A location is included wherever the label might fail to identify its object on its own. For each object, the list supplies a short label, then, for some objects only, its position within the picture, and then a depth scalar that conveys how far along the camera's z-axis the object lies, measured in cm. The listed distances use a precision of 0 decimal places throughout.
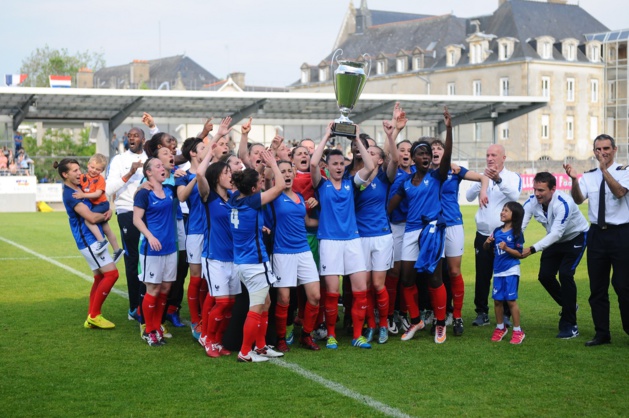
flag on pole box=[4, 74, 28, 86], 5536
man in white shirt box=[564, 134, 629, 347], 819
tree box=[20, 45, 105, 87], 7806
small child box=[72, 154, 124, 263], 928
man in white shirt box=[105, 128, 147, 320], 962
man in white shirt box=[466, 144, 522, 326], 920
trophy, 780
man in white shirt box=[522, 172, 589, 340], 877
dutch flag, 4672
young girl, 855
